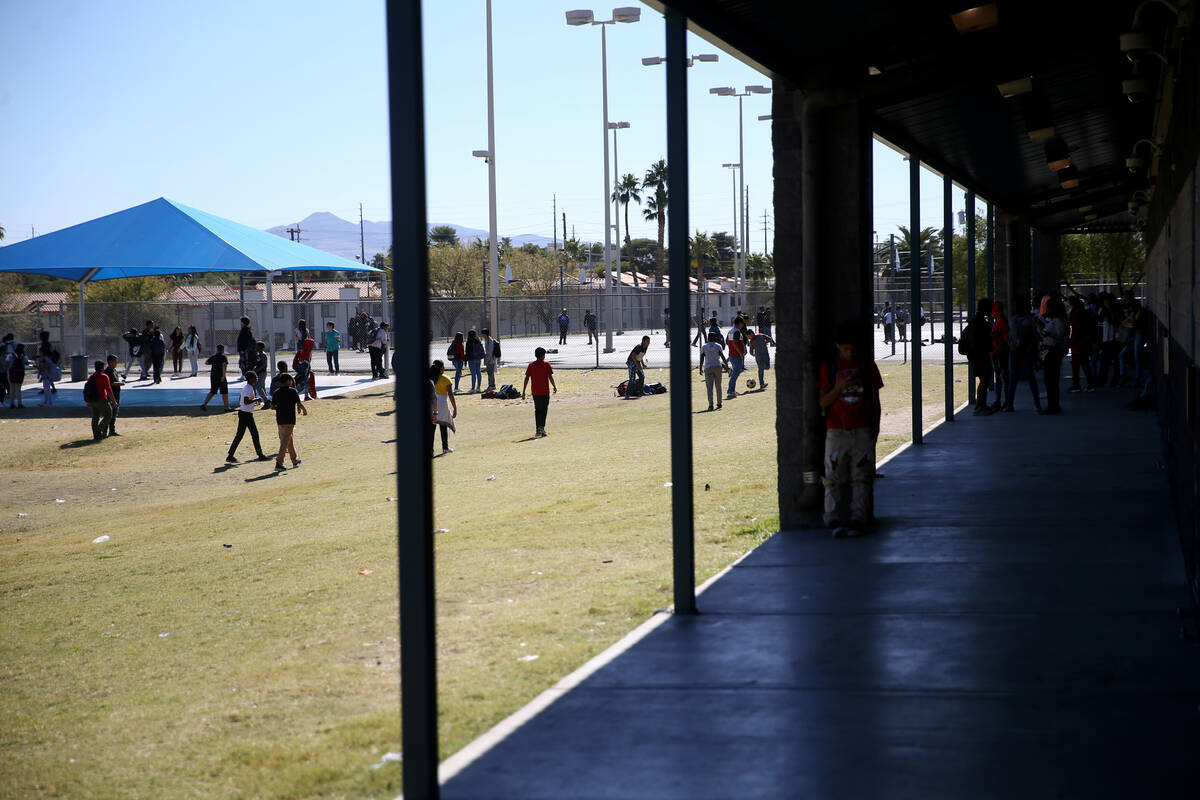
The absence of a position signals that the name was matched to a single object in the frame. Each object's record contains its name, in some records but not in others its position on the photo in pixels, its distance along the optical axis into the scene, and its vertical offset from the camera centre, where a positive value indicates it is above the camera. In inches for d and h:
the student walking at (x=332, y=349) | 1473.9 +11.4
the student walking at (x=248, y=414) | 812.0 -36.4
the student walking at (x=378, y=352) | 1402.6 +6.7
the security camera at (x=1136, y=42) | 356.8 +89.0
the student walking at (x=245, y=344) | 1260.1 +18.4
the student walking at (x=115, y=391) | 992.2 -22.8
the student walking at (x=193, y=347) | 1540.4 +19.5
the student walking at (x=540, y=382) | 876.0 -20.4
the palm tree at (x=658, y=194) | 4296.0 +568.9
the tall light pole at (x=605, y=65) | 1438.2 +399.3
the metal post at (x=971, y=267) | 766.6 +55.0
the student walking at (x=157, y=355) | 1460.4 +9.4
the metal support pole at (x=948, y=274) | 670.5 +40.1
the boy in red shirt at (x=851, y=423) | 365.4 -23.5
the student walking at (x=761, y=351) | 1171.9 -2.0
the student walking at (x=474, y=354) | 1229.7 +1.5
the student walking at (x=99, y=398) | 952.9 -27.5
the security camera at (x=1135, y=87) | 422.3 +90.0
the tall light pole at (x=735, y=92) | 1891.7 +412.8
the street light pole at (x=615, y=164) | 1982.5 +321.1
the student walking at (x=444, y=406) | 791.5 -33.3
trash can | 1515.7 -7.0
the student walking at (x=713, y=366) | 1005.2 -13.2
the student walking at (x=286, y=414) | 763.4 -34.8
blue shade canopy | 1311.5 +129.4
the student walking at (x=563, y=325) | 2039.9 +48.8
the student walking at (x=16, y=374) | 1190.0 -7.9
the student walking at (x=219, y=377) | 1128.8 -14.9
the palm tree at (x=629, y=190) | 4628.4 +629.5
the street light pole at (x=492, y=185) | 1547.7 +221.1
